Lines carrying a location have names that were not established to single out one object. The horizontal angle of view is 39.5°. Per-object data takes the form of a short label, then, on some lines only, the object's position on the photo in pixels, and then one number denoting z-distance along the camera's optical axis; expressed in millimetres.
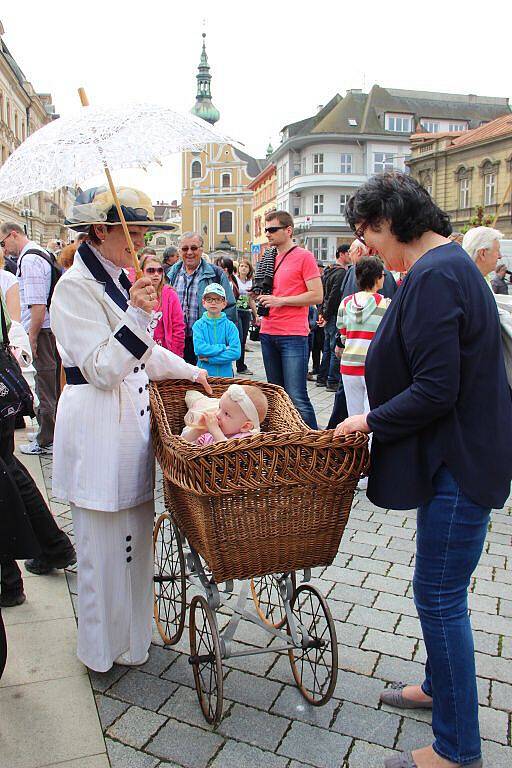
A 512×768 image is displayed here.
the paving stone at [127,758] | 2654
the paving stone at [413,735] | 2787
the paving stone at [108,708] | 2936
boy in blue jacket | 6316
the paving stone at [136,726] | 2807
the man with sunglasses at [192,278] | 7223
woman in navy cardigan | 2324
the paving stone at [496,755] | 2672
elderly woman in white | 2928
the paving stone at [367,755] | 2664
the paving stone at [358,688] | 3074
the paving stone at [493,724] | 2828
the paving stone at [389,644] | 3455
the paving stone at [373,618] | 3699
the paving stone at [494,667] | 3229
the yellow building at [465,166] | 45469
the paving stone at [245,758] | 2660
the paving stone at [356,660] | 3309
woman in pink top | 6625
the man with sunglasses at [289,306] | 6465
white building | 57219
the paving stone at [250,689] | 3068
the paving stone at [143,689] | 3068
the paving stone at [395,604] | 3861
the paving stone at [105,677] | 3195
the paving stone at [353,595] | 3971
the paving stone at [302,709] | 2938
